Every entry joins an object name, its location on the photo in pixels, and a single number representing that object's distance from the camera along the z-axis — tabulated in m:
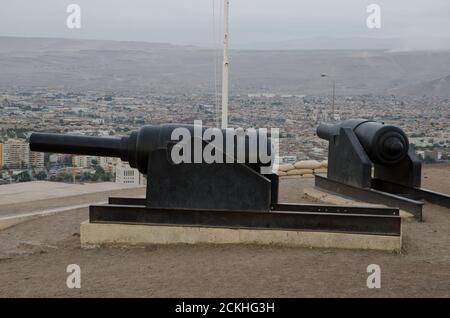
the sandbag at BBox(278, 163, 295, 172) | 15.98
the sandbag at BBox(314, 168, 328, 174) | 16.06
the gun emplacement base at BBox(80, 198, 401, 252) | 7.62
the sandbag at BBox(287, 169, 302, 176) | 15.91
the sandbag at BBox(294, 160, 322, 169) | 16.00
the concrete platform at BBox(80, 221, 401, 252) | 7.57
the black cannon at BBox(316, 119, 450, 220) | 11.10
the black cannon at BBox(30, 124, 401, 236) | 7.74
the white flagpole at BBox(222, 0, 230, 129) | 14.76
